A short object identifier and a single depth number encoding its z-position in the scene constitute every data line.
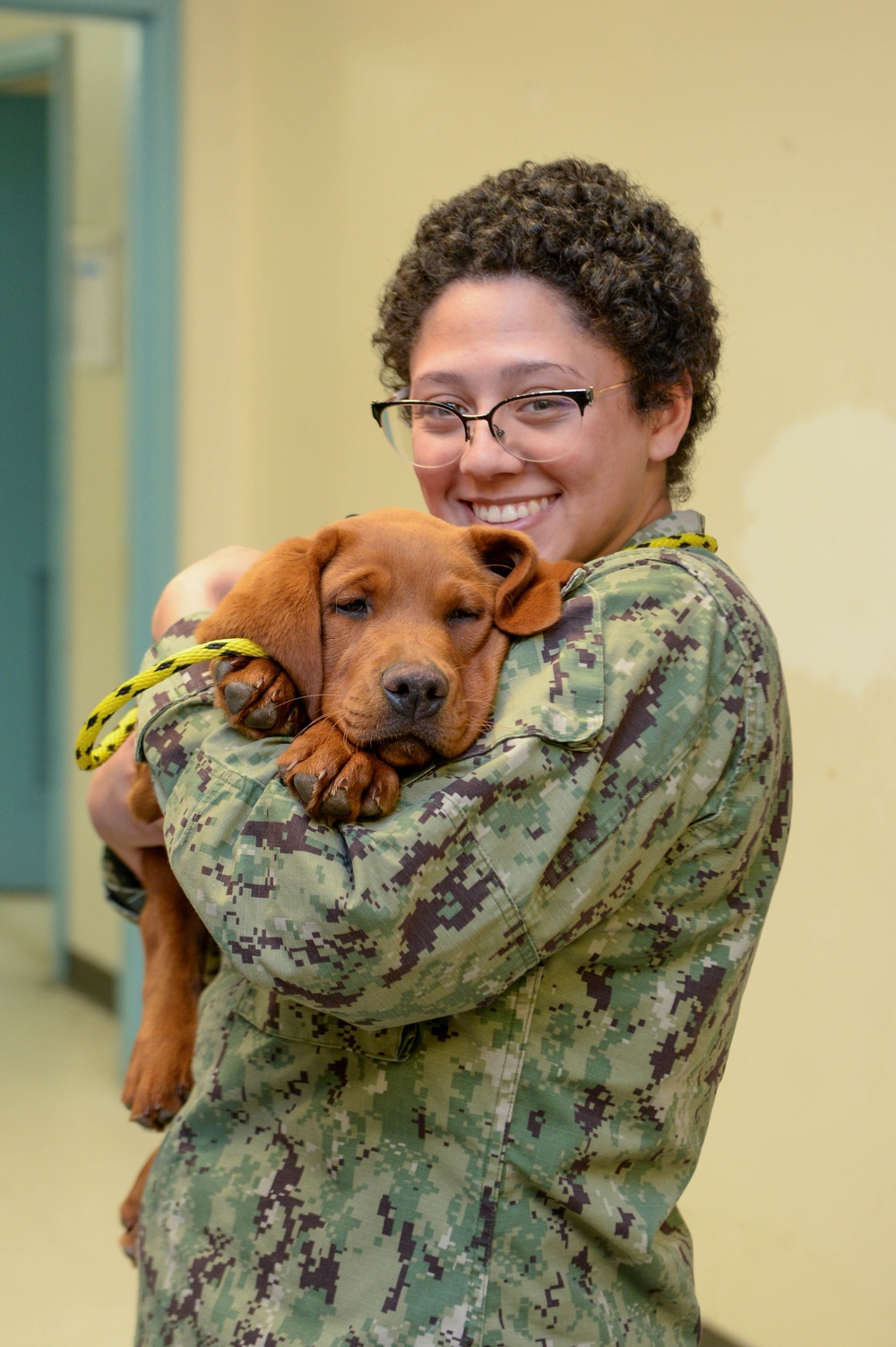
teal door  5.68
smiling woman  1.53
